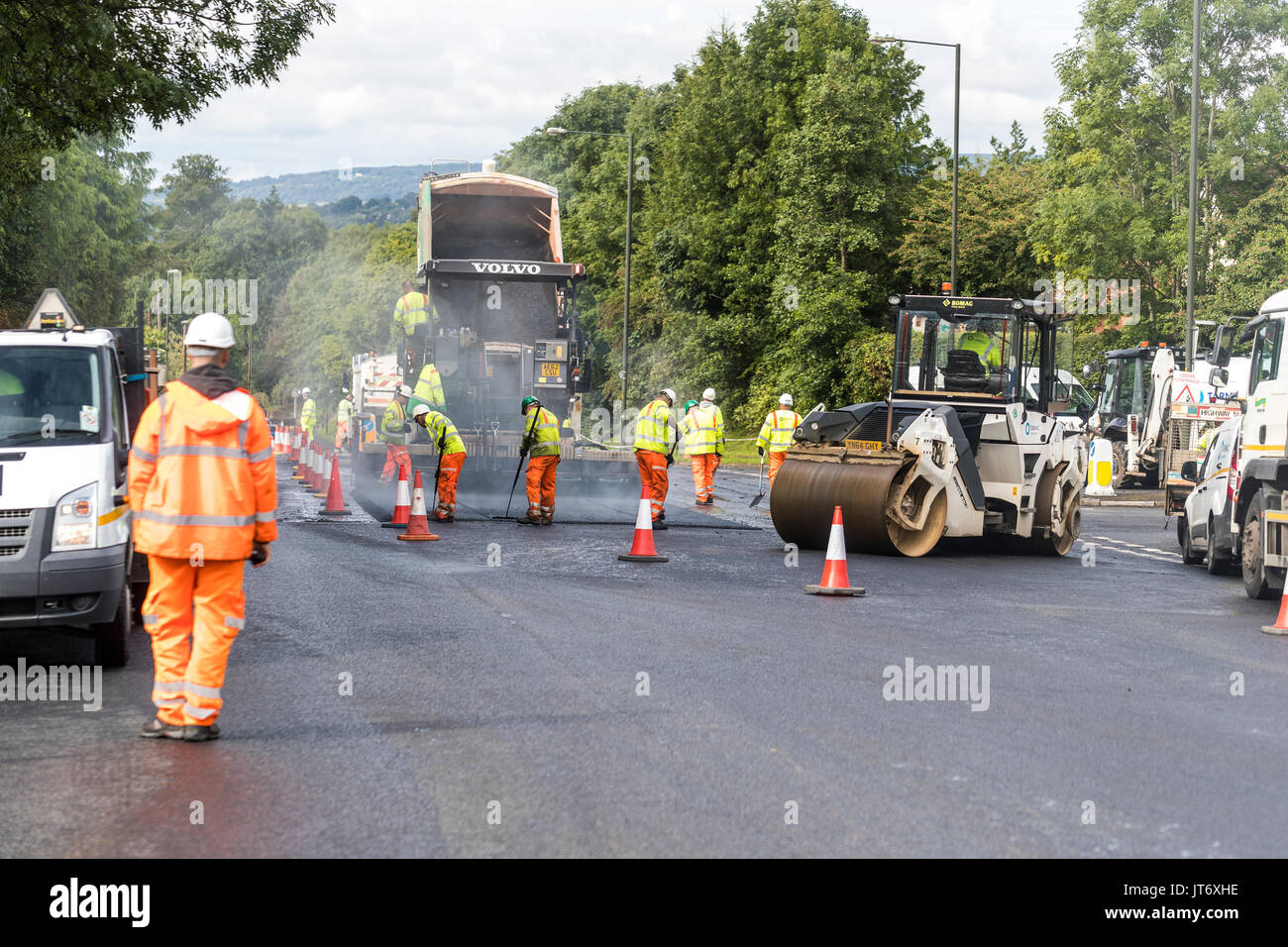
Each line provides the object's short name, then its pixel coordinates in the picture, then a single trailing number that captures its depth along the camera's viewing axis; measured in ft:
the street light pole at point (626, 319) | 142.43
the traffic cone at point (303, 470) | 86.99
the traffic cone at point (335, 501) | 62.45
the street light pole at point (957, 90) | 105.09
